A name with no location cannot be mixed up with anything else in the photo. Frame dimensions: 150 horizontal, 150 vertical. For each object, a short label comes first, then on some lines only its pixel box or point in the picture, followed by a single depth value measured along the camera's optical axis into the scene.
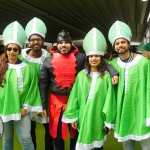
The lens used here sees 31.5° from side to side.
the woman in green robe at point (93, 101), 2.32
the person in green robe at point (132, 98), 2.24
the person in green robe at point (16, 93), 2.41
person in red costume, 2.59
